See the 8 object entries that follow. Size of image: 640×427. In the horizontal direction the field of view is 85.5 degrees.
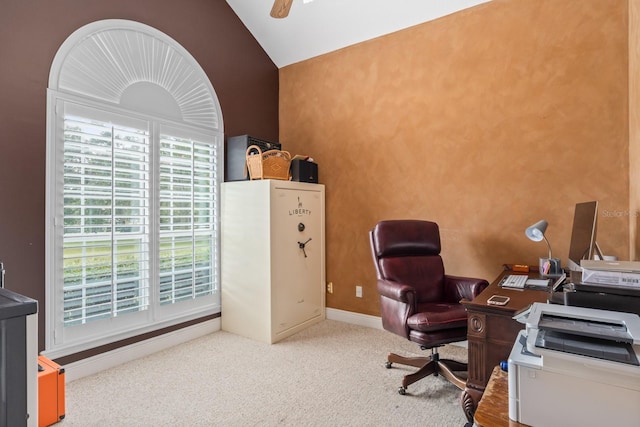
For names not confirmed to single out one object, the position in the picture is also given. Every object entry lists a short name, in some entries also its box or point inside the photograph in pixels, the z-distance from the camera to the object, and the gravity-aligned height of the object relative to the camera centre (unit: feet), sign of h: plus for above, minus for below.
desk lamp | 7.65 -1.02
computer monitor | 5.82 -0.33
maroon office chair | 7.31 -1.86
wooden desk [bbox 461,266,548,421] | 5.52 -1.93
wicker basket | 10.62 +1.78
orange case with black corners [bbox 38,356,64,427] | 6.26 -3.16
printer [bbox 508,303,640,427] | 2.71 -1.29
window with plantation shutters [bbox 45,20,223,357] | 7.86 +0.90
